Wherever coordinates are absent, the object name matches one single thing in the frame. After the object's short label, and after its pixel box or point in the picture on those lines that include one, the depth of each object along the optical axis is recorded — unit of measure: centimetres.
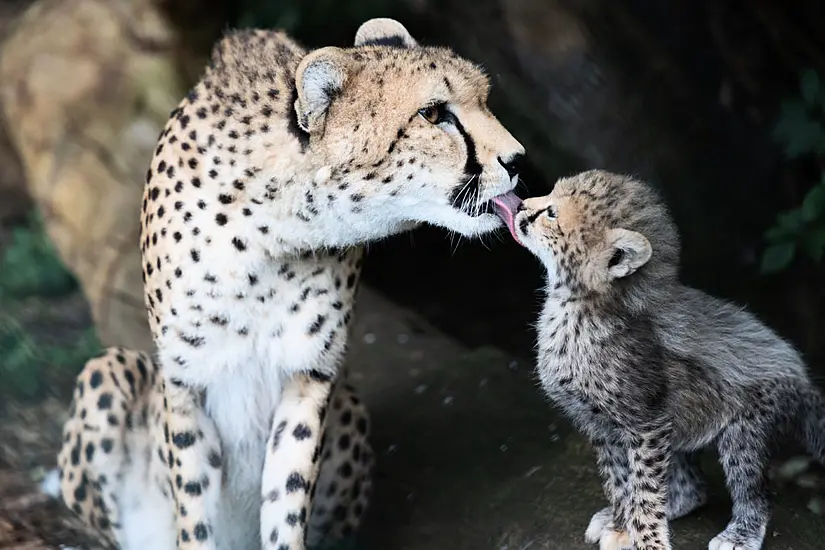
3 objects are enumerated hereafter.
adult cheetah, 549
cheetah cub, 553
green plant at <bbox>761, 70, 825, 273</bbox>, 762
